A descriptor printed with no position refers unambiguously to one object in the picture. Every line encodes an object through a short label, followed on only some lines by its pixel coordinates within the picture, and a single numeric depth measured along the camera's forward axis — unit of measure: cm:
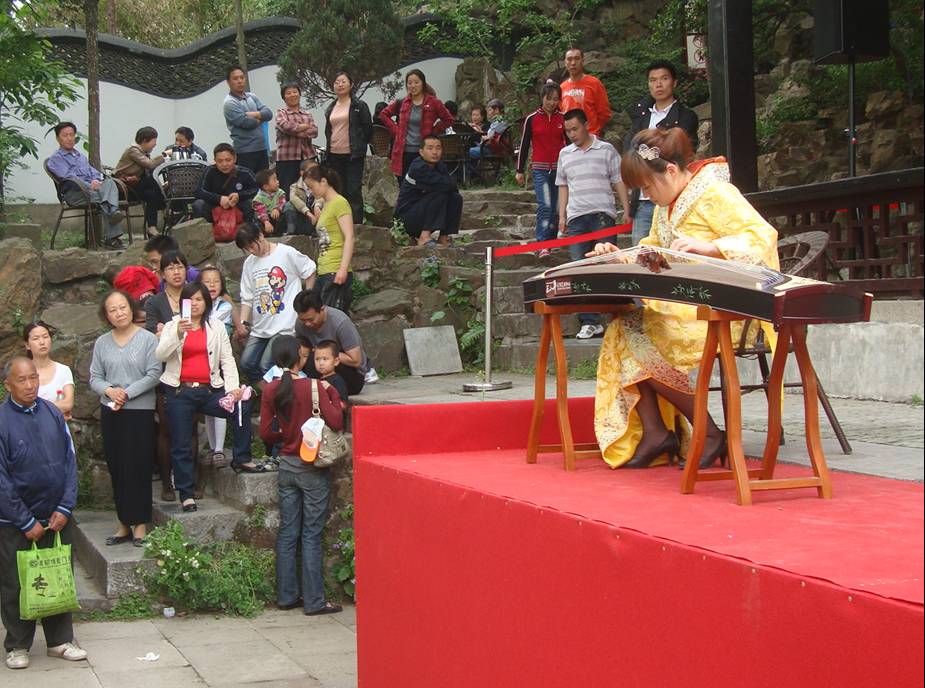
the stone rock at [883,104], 739
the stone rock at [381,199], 1288
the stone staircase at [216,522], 776
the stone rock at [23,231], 1173
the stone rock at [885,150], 721
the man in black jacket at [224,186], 1091
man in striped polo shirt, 966
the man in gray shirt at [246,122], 1198
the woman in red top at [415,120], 1240
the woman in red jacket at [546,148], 1100
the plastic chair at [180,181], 1162
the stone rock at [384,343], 1049
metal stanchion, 873
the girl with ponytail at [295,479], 775
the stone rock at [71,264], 1040
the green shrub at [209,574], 757
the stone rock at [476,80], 1802
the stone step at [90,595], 747
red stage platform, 256
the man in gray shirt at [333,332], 812
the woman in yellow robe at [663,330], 414
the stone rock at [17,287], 978
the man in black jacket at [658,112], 815
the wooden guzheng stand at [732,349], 333
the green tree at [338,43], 1570
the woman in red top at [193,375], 782
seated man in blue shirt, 1117
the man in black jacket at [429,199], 1168
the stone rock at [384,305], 1094
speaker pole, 695
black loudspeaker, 633
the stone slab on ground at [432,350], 1057
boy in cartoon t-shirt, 863
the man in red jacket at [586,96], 1126
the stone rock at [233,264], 1068
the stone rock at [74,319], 974
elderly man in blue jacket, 625
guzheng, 332
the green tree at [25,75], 1064
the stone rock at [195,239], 1061
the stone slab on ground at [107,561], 753
